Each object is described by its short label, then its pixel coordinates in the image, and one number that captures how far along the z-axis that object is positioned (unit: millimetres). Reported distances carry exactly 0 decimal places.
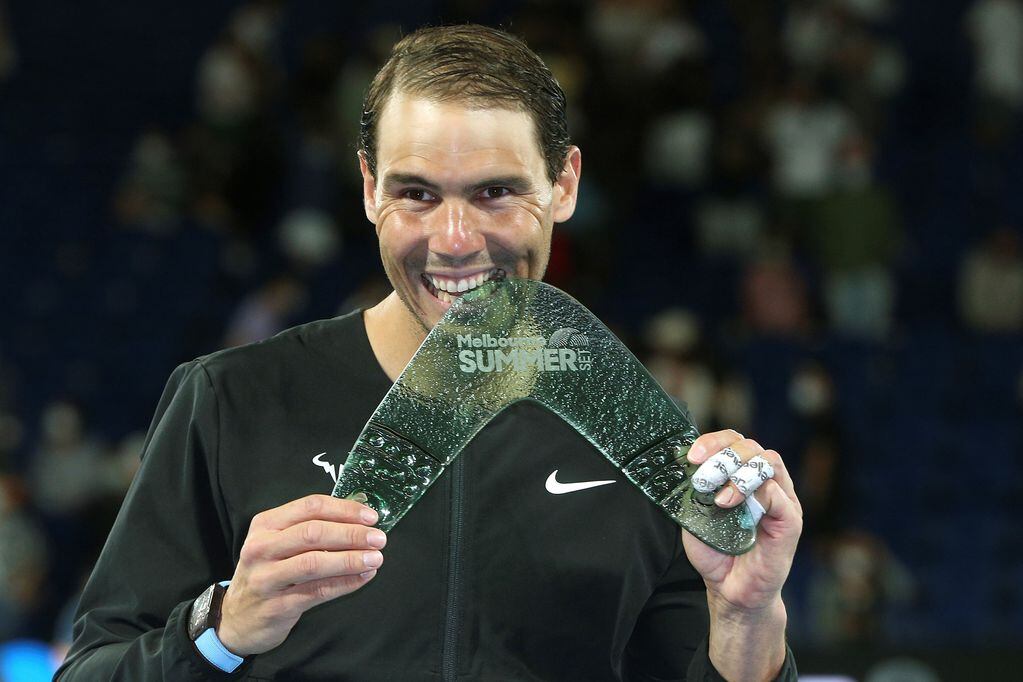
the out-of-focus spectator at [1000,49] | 11102
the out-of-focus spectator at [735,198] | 10516
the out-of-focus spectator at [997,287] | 10125
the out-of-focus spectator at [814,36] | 10898
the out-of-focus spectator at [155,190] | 10750
